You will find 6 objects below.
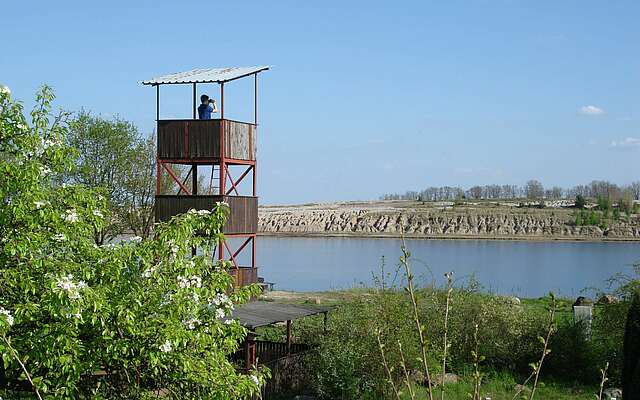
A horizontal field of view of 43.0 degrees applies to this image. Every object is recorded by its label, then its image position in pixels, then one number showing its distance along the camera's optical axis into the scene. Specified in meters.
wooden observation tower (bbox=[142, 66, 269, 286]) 23.23
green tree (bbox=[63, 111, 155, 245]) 36.69
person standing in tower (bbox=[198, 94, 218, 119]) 23.81
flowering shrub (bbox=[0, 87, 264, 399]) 7.74
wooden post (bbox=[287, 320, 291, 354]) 17.84
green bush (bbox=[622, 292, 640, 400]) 10.66
